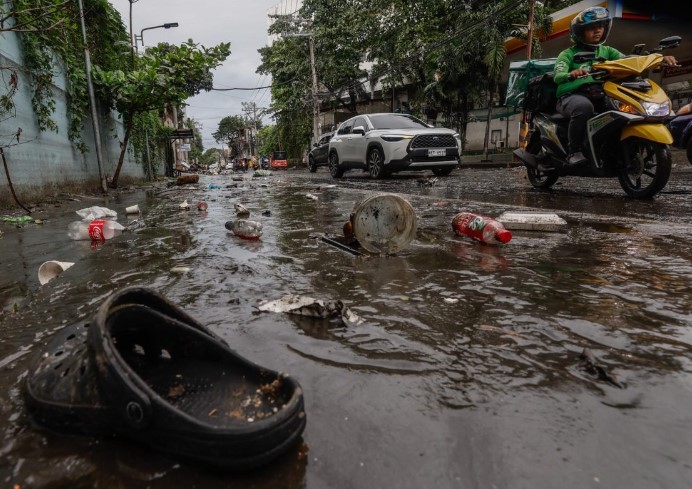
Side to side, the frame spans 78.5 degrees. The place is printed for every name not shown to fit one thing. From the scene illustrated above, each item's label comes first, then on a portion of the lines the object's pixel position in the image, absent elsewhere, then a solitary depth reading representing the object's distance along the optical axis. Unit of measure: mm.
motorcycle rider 4684
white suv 9500
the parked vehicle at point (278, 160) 39375
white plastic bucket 2572
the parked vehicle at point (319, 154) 17359
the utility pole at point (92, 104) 9070
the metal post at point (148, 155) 16062
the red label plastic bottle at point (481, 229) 2797
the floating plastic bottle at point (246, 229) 3220
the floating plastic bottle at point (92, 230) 3359
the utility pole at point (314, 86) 27188
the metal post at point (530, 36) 14648
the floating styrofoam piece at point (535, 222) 3258
